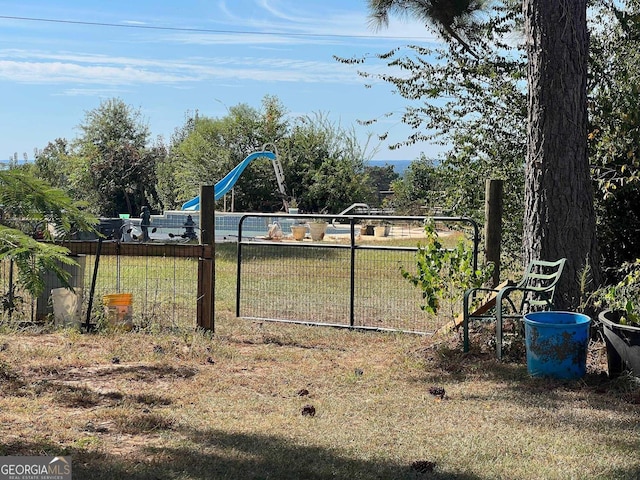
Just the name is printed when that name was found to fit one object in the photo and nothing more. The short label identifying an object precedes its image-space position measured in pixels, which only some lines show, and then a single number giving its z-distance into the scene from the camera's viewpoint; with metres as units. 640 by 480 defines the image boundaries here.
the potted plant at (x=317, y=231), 19.25
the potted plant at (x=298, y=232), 18.88
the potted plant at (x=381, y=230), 20.50
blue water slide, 21.45
